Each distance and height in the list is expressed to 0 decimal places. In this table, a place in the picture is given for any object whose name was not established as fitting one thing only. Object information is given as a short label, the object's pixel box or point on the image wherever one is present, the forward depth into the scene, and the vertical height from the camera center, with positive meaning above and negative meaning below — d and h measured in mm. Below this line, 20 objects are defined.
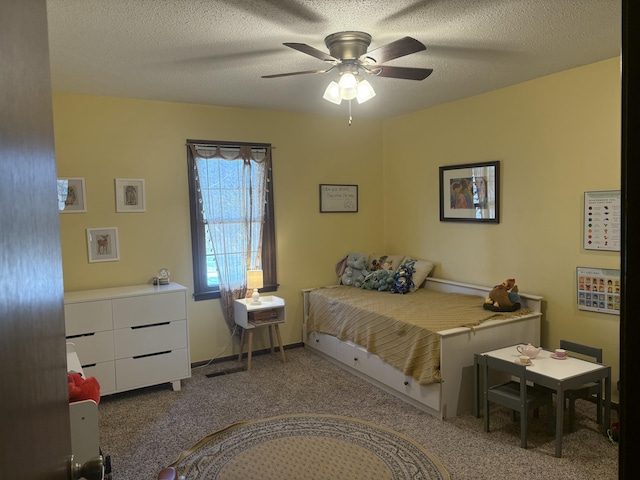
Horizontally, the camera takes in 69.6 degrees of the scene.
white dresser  3498 -899
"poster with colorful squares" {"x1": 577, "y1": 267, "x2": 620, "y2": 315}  3311 -585
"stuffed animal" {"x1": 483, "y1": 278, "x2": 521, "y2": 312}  3697 -701
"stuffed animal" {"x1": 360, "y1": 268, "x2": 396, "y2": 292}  4668 -672
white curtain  4426 +125
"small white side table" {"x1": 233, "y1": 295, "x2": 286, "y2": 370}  4289 -927
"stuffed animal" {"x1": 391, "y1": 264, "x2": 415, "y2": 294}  4570 -664
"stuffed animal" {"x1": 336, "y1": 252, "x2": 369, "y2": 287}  5027 -589
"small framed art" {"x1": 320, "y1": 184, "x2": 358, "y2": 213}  5078 +203
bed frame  3230 -1171
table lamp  4449 -612
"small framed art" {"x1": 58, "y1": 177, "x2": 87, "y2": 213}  3814 +228
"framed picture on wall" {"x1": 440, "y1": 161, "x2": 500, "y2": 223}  4152 +196
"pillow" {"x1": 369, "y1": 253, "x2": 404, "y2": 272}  5008 -520
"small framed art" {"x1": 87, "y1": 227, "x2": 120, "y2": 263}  3945 -198
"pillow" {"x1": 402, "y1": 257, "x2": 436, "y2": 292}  4727 -579
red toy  2082 -767
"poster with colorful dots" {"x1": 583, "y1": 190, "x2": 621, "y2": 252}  3288 -73
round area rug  2631 -1457
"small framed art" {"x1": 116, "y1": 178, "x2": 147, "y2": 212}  4047 +231
